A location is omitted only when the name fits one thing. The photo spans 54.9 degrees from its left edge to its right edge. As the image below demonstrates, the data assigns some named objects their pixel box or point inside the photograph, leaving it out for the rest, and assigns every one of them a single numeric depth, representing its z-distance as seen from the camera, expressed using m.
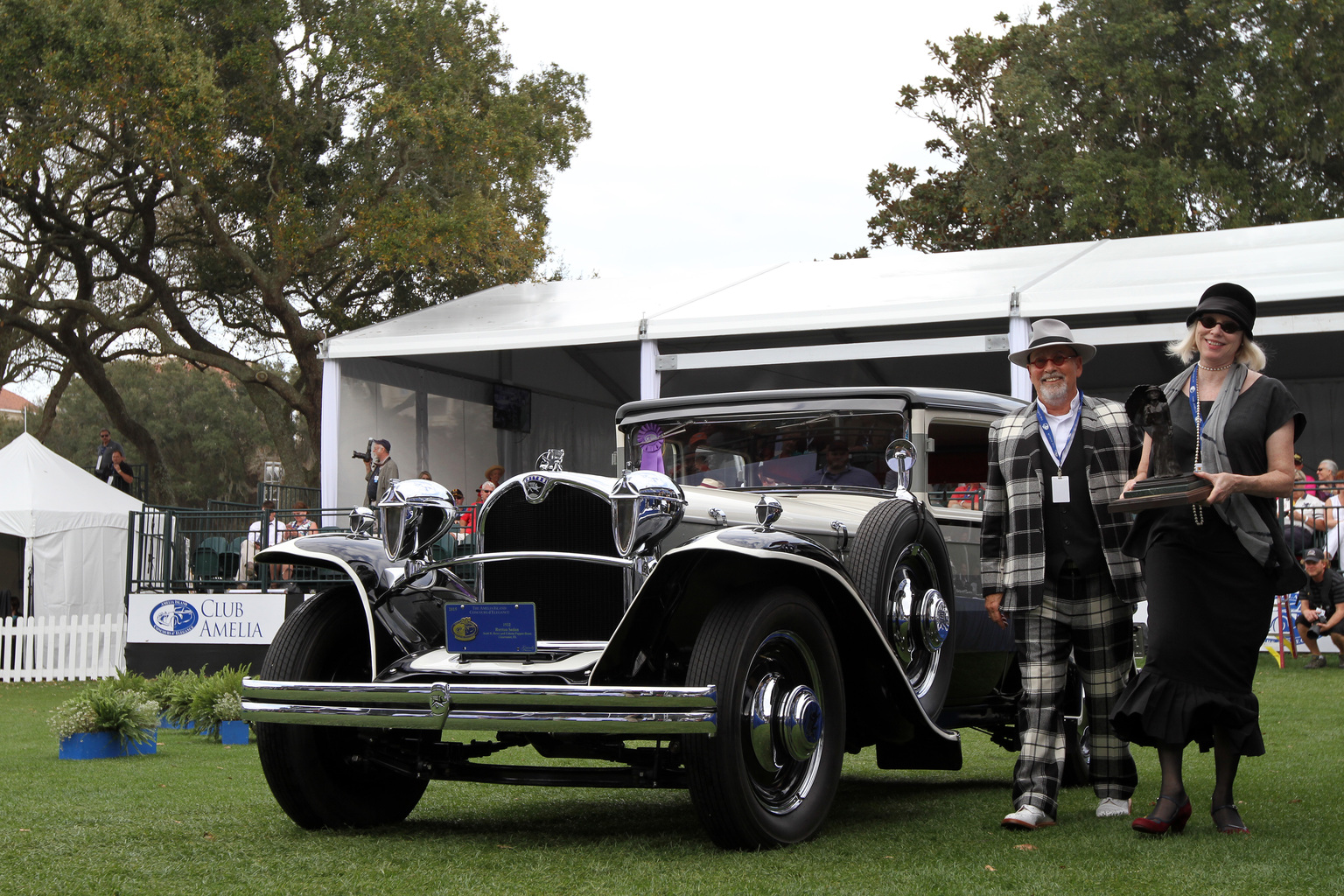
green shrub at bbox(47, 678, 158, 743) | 7.62
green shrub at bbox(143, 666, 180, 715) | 9.09
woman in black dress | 4.13
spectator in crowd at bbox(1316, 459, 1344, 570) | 11.29
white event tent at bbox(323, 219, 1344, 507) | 13.26
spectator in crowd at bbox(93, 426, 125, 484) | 20.19
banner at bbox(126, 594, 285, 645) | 12.95
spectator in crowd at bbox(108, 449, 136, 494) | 20.11
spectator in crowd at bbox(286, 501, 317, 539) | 12.50
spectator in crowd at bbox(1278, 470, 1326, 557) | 11.18
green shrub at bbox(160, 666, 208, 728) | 8.96
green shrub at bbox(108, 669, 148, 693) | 8.53
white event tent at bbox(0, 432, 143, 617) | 17.58
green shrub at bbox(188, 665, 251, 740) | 8.66
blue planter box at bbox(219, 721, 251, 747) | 8.62
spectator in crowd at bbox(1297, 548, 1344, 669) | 10.95
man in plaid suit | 4.57
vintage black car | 4.02
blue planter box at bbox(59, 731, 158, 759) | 7.65
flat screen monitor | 19.94
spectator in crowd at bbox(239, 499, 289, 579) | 13.23
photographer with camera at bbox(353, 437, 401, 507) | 14.42
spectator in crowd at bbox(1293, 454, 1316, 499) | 11.76
